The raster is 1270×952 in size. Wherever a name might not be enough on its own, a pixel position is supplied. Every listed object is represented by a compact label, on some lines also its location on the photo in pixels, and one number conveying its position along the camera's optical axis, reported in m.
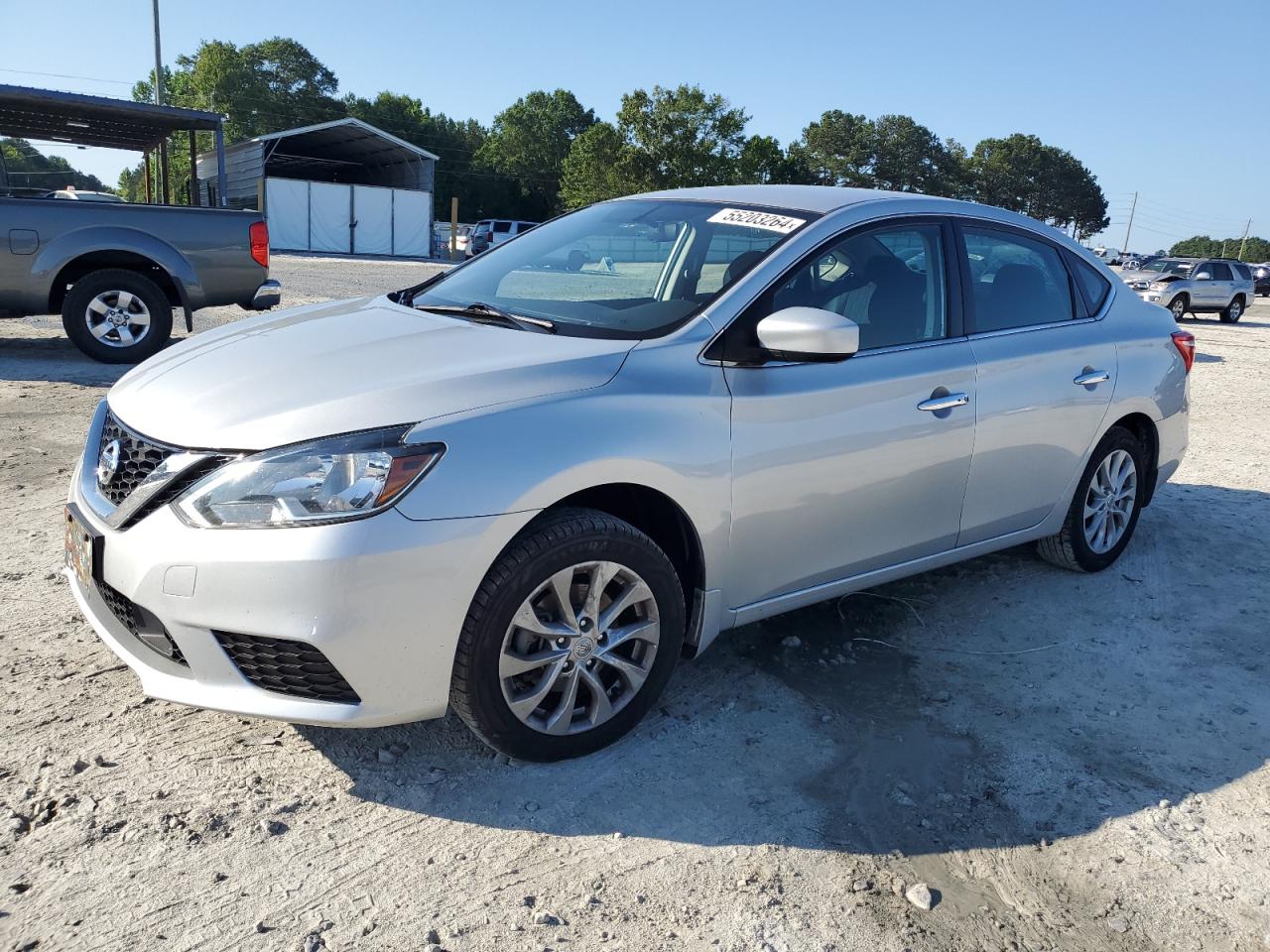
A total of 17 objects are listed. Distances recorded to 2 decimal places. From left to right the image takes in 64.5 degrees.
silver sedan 2.51
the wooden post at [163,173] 11.01
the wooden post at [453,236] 38.87
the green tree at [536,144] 78.94
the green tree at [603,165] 52.69
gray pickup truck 8.16
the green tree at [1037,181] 107.50
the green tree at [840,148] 102.88
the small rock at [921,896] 2.49
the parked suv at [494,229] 39.16
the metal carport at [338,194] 39.38
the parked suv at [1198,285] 23.92
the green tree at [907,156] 102.19
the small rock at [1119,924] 2.46
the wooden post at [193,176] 10.45
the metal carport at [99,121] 9.32
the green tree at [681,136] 52.12
